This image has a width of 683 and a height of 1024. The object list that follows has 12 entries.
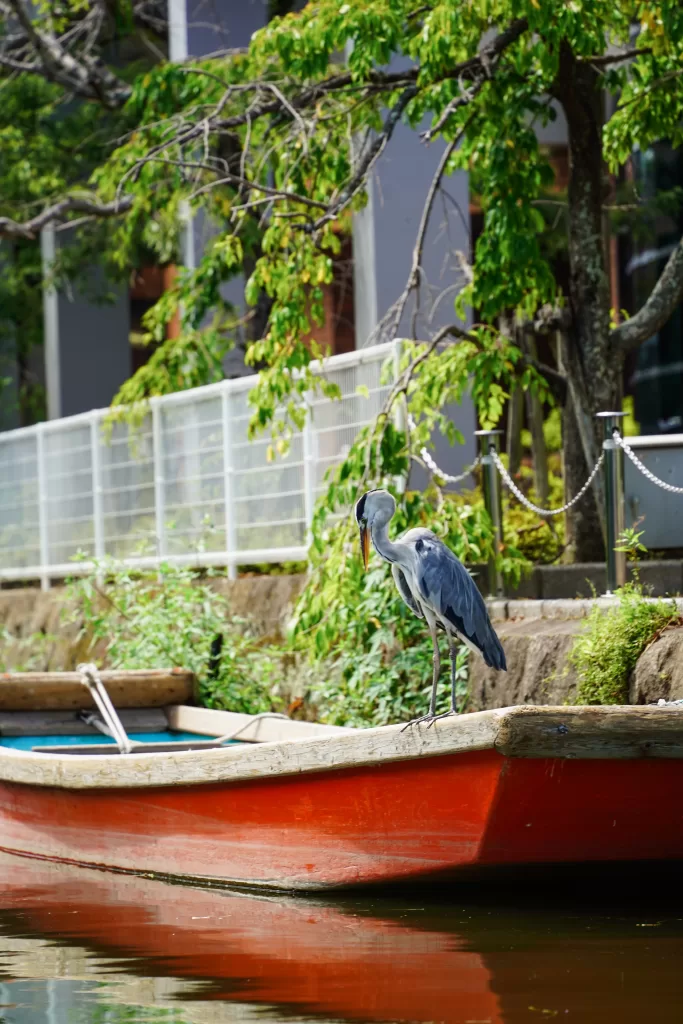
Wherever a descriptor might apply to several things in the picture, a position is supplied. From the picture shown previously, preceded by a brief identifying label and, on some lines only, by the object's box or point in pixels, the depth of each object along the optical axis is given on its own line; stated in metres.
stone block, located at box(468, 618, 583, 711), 15.46
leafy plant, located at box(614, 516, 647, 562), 16.00
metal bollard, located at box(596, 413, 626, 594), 16.56
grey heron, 12.19
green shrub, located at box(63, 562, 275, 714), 20.34
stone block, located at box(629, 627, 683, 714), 13.80
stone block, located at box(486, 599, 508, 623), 17.58
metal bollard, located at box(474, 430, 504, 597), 18.42
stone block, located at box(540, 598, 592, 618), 16.50
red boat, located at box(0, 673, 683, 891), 11.30
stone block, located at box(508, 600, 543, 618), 17.17
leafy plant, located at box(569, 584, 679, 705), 14.39
